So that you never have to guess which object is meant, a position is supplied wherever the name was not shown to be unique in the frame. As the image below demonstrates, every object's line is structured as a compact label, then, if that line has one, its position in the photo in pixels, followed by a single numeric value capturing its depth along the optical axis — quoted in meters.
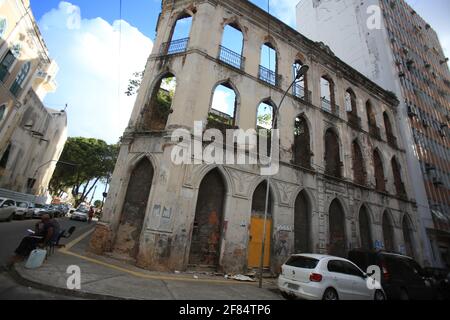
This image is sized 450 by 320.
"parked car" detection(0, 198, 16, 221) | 14.55
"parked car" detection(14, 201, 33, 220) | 16.92
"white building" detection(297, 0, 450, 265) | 19.80
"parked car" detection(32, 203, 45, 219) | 19.81
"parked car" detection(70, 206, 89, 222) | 24.66
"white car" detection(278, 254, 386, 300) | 6.16
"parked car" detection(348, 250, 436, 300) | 7.88
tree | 39.22
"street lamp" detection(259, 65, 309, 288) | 8.05
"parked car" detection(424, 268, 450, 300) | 9.24
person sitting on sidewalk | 6.31
